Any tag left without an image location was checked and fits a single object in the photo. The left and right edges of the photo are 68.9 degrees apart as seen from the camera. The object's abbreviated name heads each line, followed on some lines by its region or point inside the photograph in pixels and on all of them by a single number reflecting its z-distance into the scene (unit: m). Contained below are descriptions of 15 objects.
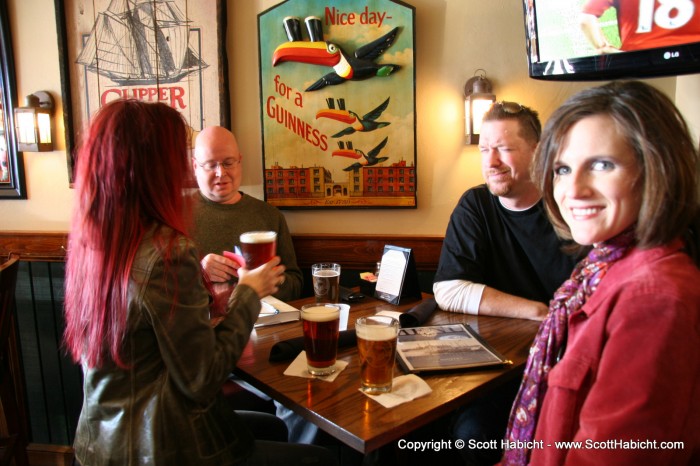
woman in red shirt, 0.83
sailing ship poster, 2.67
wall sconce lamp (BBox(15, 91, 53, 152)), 2.82
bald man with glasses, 2.46
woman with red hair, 1.08
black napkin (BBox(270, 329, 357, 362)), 1.38
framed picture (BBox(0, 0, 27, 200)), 2.90
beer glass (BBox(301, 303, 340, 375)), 1.25
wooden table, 1.03
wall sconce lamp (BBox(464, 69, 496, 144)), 2.39
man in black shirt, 1.85
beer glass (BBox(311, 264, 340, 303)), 1.91
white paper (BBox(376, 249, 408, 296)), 1.96
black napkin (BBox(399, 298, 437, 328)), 1.64
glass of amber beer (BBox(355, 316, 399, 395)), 1.15
